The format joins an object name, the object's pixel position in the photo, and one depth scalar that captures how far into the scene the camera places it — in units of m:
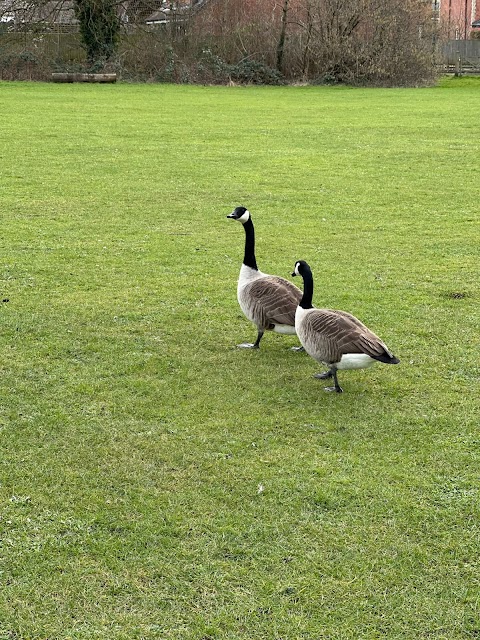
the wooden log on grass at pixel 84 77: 37.22
